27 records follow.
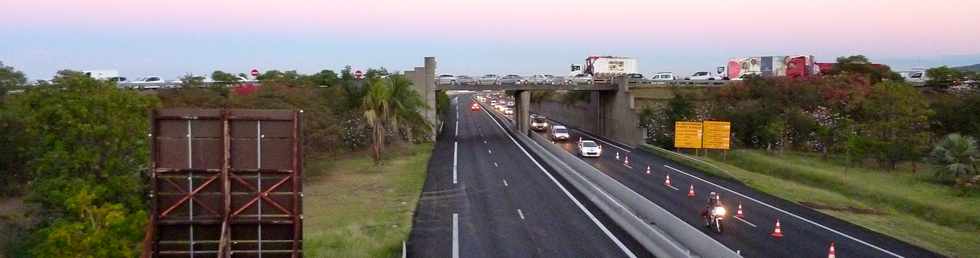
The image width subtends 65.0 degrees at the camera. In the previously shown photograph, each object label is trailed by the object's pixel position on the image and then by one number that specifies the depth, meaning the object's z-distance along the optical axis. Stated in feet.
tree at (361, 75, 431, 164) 175.11
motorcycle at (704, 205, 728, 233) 79.05
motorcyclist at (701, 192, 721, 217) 79.53
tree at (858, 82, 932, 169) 152.97
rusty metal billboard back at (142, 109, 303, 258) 47.44
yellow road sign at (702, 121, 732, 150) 176.35
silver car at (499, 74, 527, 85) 254.88
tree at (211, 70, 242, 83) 257.67
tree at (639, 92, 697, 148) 216.33
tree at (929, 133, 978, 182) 124.26
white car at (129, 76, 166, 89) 224.12
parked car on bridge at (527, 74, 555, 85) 249.69
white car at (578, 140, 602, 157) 174.08
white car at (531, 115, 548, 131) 292.81
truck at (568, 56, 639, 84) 311.88
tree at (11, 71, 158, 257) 75.92
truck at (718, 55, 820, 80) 280.10
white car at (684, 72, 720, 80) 346.13
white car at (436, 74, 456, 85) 248.52
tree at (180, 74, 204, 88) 195.66
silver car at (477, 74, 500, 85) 250.14
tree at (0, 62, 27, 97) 132.42
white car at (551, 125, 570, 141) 234.99
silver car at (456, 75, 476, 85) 248.81
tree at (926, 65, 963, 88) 264.31
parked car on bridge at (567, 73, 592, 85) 251.19
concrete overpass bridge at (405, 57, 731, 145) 231.30
